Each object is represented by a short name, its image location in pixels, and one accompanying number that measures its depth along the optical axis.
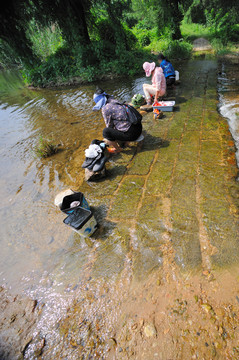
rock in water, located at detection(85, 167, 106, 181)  3.64
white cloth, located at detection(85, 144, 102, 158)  3.63
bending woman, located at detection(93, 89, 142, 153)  3.71
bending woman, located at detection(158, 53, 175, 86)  6.29
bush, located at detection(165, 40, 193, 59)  11.59
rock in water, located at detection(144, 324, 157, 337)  1.67
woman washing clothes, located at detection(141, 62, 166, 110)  5.29
